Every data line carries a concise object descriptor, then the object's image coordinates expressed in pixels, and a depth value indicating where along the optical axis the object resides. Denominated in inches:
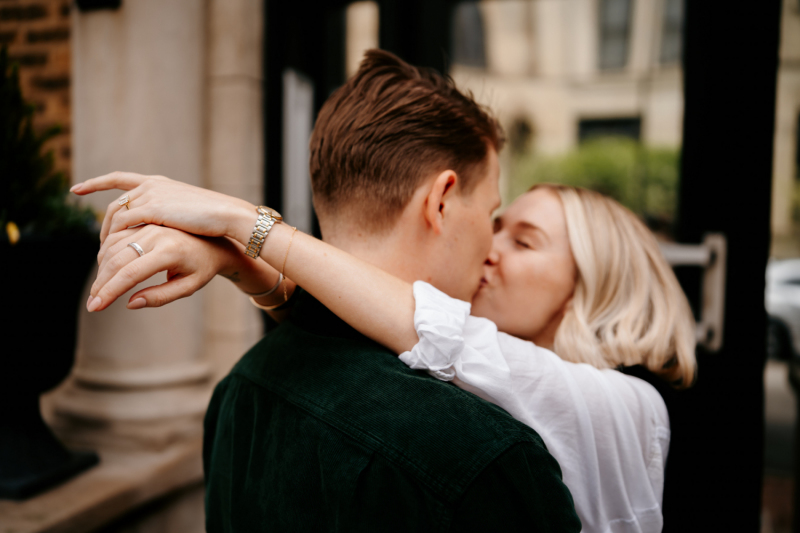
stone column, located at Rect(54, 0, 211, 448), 92.0
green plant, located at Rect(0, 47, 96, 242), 75.6
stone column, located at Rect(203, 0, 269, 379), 99.0
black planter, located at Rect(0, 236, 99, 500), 72.9
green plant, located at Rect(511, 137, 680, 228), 192.4
